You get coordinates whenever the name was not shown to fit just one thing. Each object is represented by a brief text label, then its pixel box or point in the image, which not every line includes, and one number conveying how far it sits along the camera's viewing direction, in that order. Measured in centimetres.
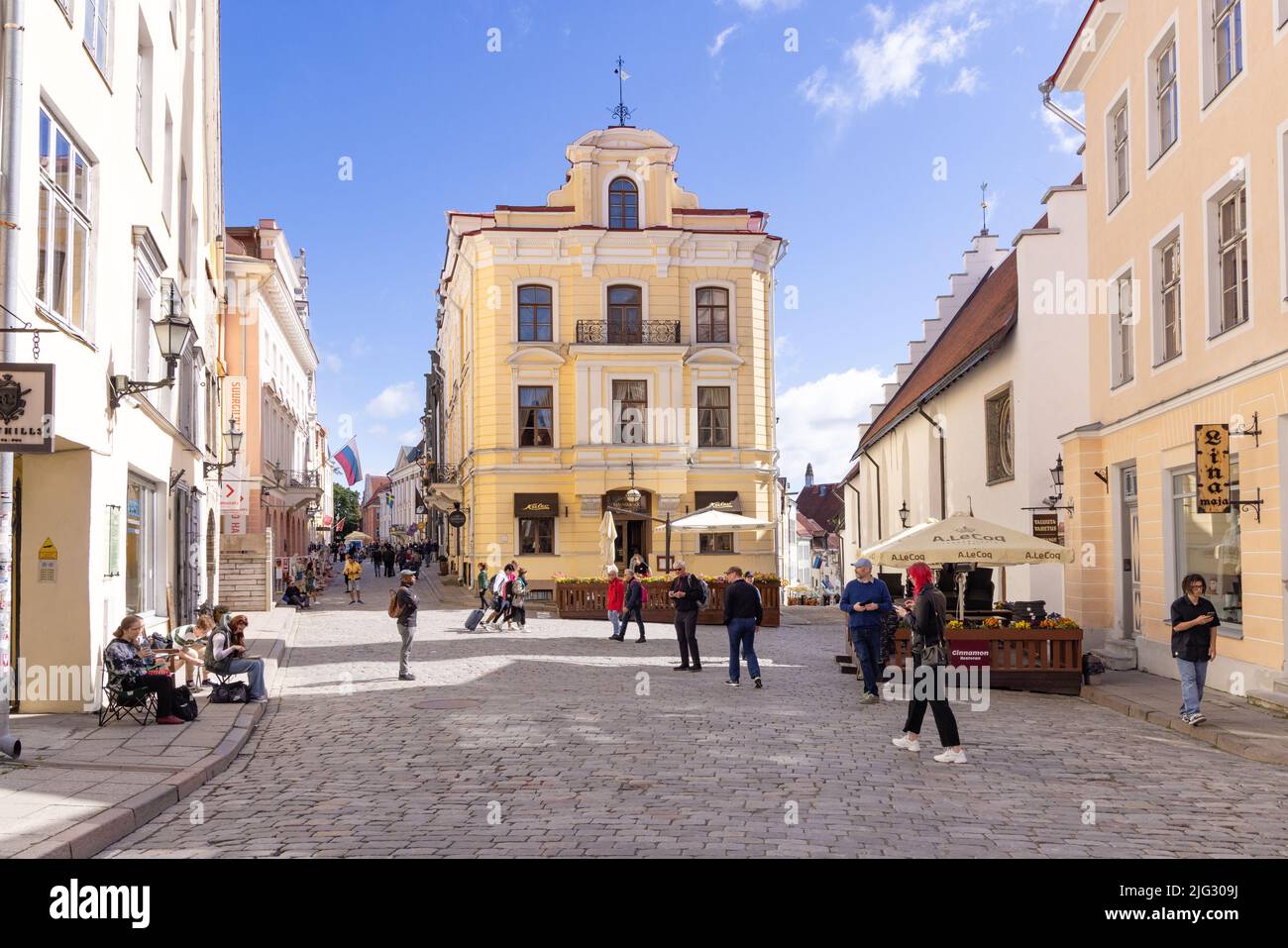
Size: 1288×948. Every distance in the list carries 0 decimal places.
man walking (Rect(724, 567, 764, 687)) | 1656
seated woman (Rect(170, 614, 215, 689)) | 1372
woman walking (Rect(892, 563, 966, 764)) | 1033
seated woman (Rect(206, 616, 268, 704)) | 1475
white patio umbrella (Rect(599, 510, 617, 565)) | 3331
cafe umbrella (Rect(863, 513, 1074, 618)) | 1670
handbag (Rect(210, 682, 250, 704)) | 1451
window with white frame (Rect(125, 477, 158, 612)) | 1591
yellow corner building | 3894
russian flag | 5519
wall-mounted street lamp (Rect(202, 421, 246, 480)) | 2531
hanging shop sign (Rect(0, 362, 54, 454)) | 941
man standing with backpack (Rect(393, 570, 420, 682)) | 1723
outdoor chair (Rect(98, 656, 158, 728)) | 1235
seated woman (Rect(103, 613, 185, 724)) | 1243
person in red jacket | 2467
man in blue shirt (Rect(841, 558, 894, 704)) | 1486
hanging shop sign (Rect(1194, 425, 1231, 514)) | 1339
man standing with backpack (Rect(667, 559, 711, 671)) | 1847
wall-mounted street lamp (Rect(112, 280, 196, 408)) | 1392
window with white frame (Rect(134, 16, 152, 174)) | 1647
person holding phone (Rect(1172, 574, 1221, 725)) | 1203
